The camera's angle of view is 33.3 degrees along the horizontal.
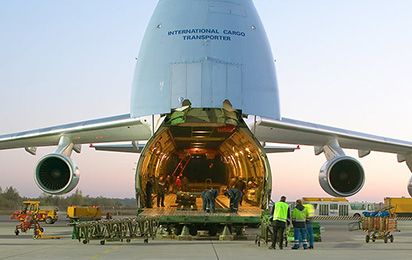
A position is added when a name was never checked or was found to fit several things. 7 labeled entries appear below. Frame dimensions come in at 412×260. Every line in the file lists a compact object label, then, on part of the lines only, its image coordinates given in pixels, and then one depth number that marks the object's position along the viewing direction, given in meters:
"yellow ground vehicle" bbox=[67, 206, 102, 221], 37.72
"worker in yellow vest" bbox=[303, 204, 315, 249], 15.33
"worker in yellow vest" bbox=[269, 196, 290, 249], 15.20
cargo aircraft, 18.81
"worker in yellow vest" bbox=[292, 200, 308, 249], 15.69
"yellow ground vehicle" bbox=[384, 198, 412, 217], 54.78
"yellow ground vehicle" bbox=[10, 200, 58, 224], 32.57
